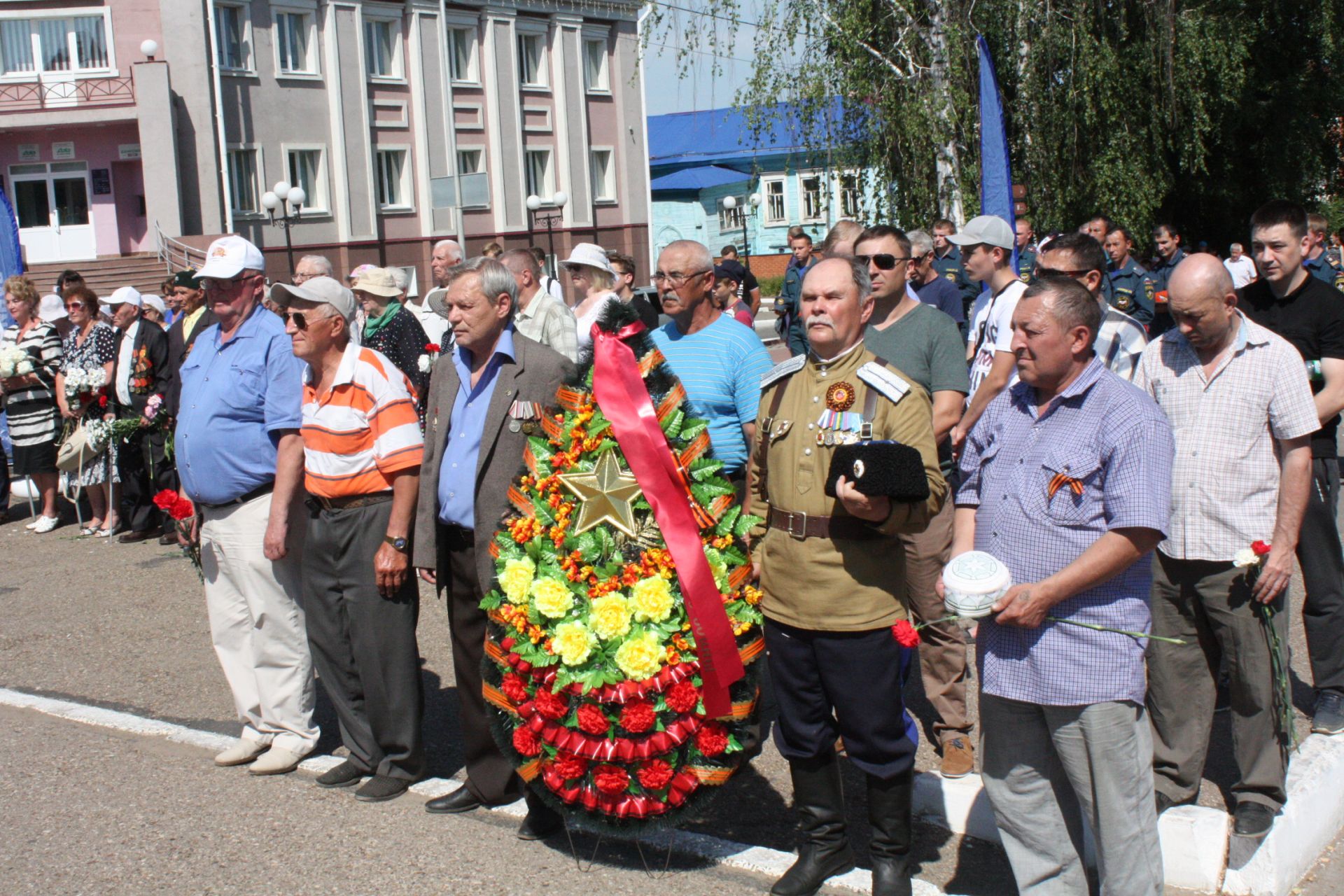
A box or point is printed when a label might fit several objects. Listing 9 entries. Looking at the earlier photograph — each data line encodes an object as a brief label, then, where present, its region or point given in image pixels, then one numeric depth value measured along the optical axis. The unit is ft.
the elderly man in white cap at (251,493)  18.01
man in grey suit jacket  15.72
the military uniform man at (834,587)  12.89
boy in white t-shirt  19.06
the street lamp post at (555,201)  117.50
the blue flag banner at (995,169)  28.89
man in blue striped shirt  16.70
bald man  13.88
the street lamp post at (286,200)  97.60
